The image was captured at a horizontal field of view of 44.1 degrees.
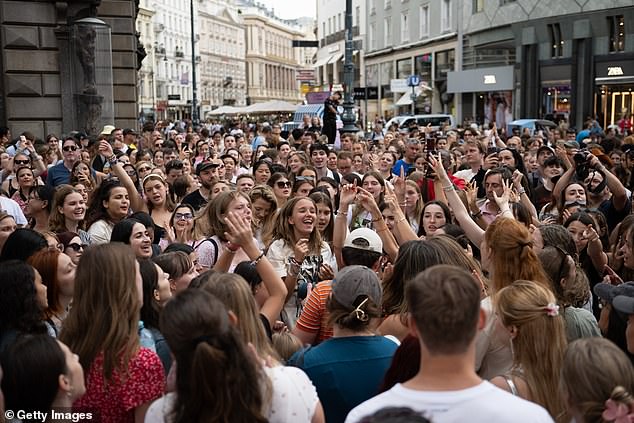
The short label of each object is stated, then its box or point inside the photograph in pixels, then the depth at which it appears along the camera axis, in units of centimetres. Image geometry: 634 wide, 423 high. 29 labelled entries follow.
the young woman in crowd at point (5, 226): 659
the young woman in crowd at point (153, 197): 874
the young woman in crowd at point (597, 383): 302
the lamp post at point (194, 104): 4326
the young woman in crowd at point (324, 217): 771
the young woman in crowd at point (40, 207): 835
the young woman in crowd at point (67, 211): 777
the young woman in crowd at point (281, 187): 921
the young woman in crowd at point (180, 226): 770
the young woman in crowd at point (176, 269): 531
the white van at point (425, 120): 3341
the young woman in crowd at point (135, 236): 633
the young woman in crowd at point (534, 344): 375
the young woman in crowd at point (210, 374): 302
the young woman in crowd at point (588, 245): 686
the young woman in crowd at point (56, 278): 489
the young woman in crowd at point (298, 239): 676
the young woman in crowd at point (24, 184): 965
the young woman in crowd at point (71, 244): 623
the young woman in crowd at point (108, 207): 787
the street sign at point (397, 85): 3944
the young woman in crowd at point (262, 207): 792
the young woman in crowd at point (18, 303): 399
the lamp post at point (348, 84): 2072
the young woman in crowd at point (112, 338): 366
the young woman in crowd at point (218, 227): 676
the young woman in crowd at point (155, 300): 412
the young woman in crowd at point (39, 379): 327
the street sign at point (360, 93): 2678
